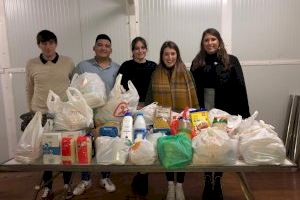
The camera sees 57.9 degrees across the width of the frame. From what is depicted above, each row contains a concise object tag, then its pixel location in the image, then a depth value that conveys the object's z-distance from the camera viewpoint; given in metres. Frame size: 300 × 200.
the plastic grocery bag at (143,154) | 1.29
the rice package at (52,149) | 1.35
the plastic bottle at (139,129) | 1.42
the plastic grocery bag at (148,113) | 1.64
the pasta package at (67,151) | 1.34
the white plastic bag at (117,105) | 1.60
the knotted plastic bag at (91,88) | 1.58
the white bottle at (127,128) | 1.40
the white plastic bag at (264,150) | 1.24
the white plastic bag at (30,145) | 1.36
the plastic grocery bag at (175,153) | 1.26
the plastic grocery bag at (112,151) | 1.31
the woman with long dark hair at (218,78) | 1.93
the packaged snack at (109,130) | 1.40
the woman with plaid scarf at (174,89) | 1.86
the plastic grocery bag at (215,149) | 1.25
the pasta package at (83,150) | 1.34
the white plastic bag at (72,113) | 1.46
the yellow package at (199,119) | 1.47
